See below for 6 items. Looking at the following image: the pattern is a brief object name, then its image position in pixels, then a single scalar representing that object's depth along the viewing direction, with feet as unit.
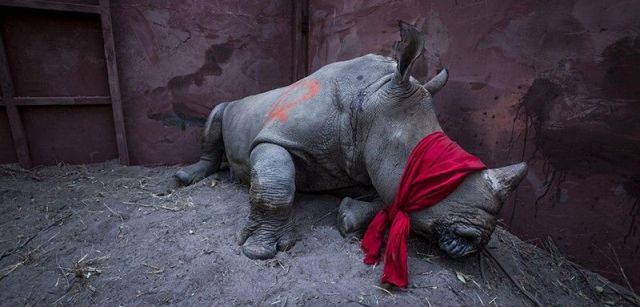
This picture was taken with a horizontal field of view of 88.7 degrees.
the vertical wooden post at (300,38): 15.72
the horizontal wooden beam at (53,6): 11.28
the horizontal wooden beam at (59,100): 12.14
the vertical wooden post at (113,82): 12.51
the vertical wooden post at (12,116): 11.66
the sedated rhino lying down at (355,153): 6.13
